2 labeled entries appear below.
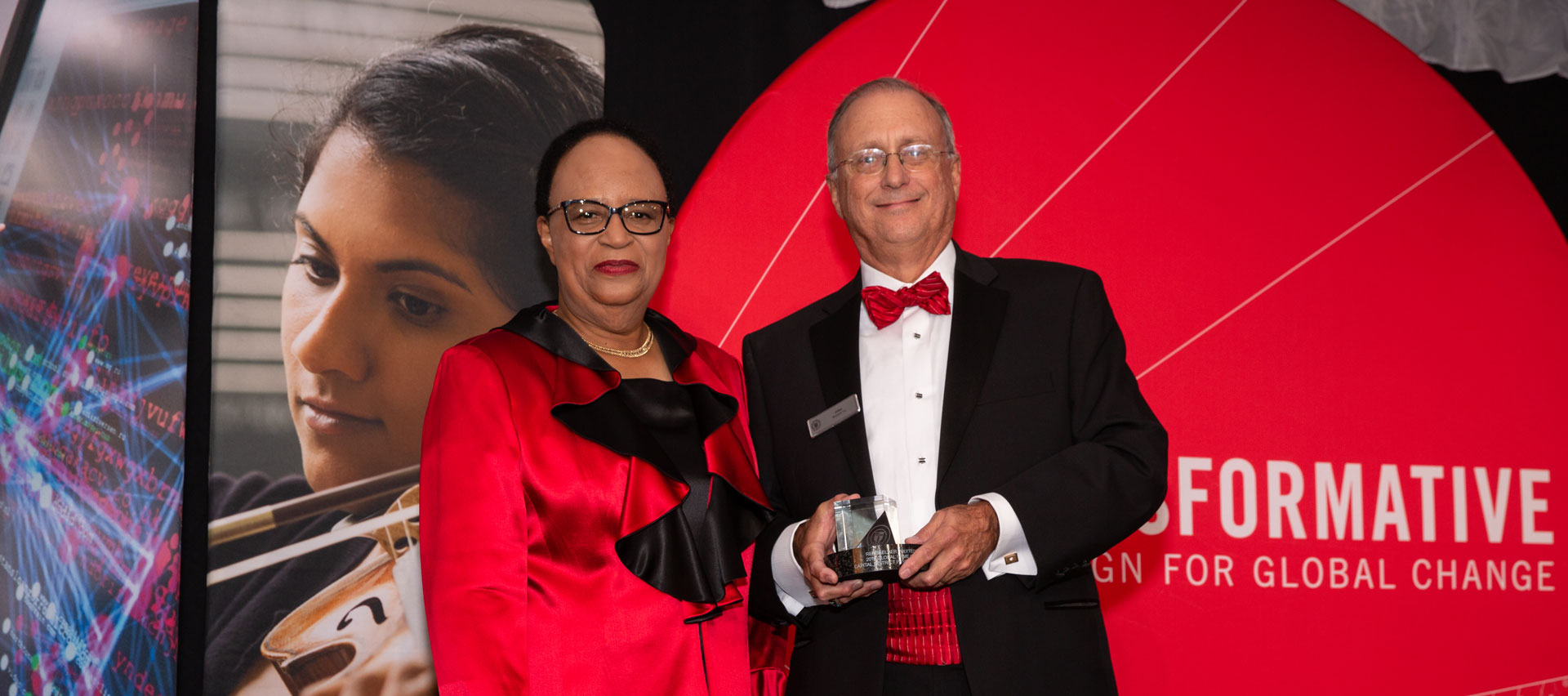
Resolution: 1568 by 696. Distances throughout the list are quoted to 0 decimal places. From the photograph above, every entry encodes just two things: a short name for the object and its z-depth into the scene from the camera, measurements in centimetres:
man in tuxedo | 186
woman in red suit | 186
